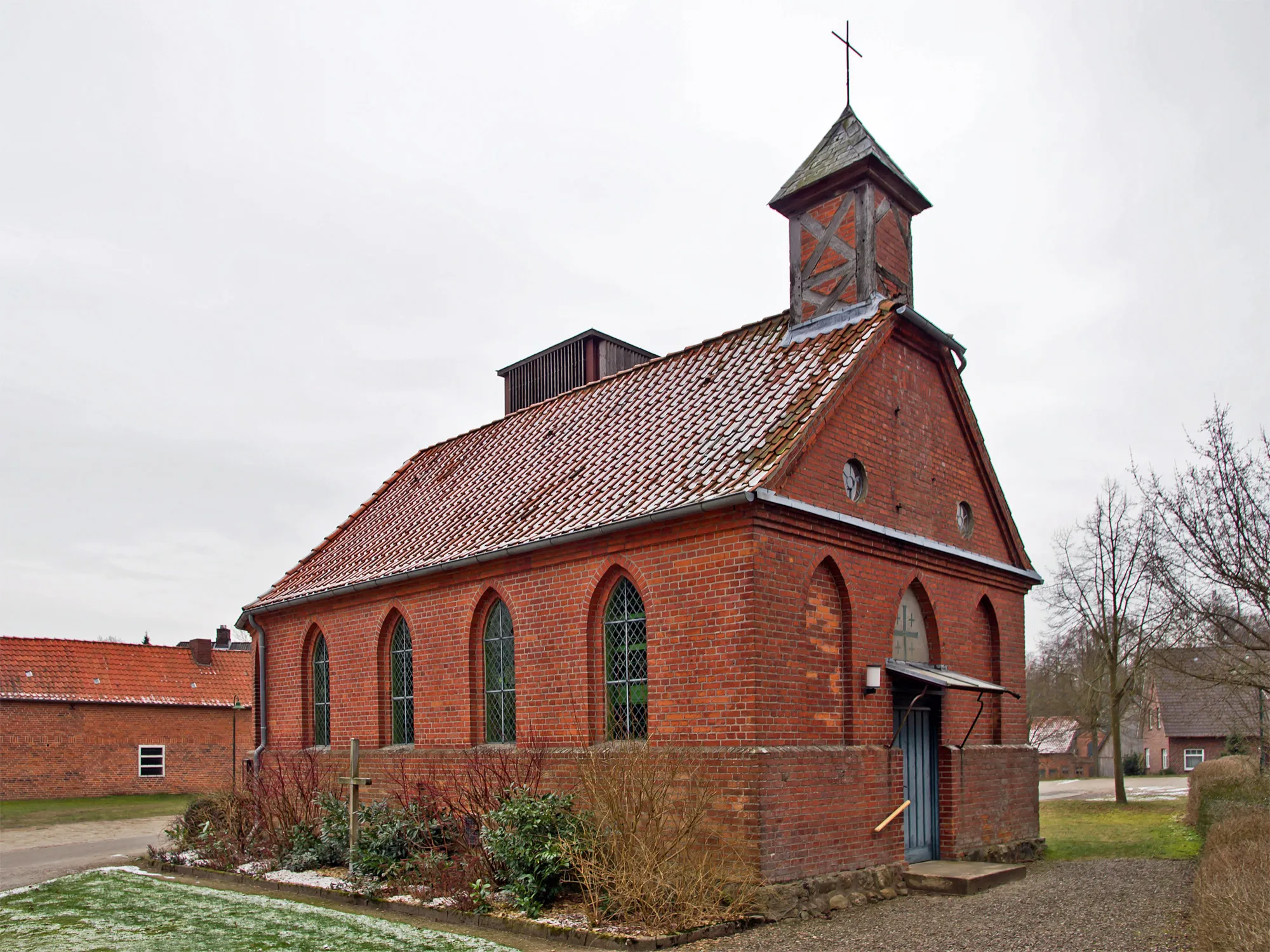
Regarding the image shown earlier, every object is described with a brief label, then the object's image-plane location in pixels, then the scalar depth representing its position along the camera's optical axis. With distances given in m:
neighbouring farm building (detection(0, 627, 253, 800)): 34.38
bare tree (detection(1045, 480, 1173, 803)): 27.52
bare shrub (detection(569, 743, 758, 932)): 10.44
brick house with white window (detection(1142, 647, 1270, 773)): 20.94
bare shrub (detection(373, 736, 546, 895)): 12.45
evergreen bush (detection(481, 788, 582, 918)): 11.30
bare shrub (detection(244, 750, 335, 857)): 15.77
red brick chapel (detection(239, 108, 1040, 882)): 11.98
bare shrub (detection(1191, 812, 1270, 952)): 6.90
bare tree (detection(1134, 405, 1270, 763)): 15.81
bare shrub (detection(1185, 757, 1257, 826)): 19.23
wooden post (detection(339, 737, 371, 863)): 14.46
